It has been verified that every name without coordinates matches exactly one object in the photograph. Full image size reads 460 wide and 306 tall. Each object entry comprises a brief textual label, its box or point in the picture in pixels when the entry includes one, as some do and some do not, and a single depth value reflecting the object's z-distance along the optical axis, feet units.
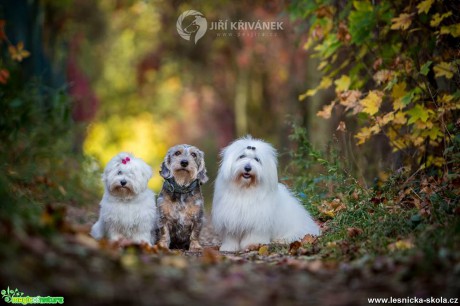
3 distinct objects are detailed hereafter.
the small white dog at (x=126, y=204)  20.57
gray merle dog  21.59
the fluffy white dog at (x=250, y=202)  21.63
